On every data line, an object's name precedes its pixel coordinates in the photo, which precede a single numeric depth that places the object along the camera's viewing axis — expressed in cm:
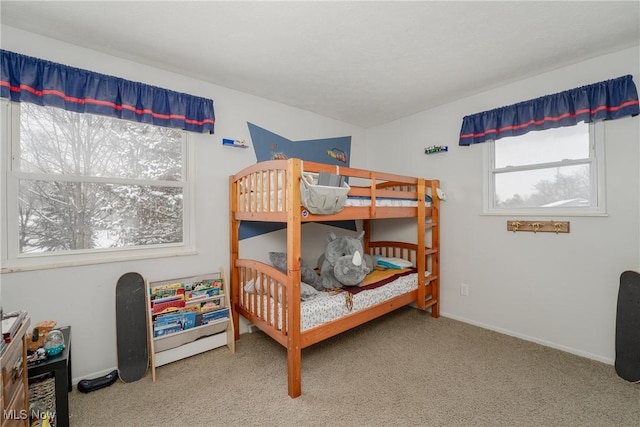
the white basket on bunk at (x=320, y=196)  188
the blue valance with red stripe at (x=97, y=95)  181
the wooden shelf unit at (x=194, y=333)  216
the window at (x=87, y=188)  189
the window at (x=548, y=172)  229
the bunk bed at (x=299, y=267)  188
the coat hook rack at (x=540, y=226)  240
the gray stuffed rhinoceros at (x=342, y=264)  243
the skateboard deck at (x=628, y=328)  197
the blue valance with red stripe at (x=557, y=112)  210
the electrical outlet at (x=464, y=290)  304
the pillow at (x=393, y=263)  309
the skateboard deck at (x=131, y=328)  205
